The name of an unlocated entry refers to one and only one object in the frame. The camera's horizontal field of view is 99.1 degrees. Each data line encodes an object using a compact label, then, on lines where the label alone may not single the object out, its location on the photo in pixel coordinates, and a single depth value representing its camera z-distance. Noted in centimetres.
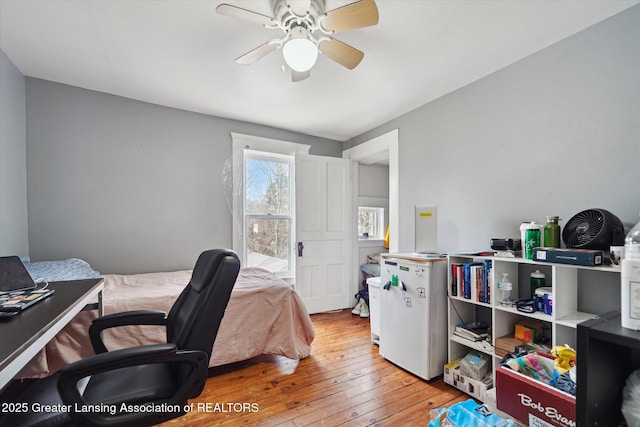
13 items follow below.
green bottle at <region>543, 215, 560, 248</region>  173
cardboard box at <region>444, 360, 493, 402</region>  182
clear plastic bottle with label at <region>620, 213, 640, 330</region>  83
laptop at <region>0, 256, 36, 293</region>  129
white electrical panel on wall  244
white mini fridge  208
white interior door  361
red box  110
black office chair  88
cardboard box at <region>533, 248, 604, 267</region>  140
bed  173
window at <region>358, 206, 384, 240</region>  450
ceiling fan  139
